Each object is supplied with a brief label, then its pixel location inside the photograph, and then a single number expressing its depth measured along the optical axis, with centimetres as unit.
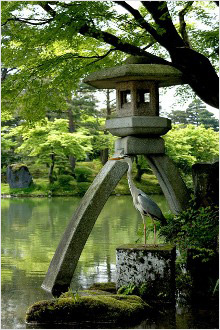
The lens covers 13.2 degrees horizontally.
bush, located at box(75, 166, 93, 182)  5263
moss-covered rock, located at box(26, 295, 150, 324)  938
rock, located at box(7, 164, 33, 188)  4948
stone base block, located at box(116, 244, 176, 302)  1074
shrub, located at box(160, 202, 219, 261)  1132
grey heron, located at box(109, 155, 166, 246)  1130
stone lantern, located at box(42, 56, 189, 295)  1226
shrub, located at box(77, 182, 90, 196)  4941
